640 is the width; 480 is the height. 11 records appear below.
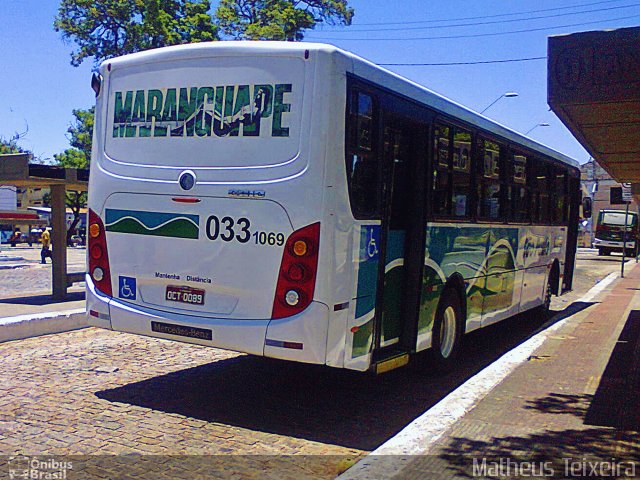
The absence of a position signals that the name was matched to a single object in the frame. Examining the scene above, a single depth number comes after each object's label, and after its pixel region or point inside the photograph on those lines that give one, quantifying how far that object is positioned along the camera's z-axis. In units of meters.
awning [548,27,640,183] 5.49
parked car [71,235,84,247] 57.25
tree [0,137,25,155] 64.62
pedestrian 28.33
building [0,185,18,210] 43.63
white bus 5.89
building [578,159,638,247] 68.12
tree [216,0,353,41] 37.56
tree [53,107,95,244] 51.78
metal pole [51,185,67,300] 13.34
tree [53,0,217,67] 37.12
